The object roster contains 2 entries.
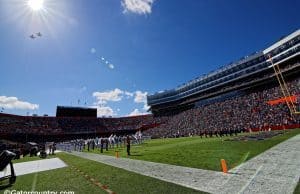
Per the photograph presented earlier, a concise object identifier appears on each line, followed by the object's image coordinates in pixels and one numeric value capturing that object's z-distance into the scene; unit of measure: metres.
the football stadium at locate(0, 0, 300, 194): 4.70
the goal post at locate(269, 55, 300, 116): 22.48
